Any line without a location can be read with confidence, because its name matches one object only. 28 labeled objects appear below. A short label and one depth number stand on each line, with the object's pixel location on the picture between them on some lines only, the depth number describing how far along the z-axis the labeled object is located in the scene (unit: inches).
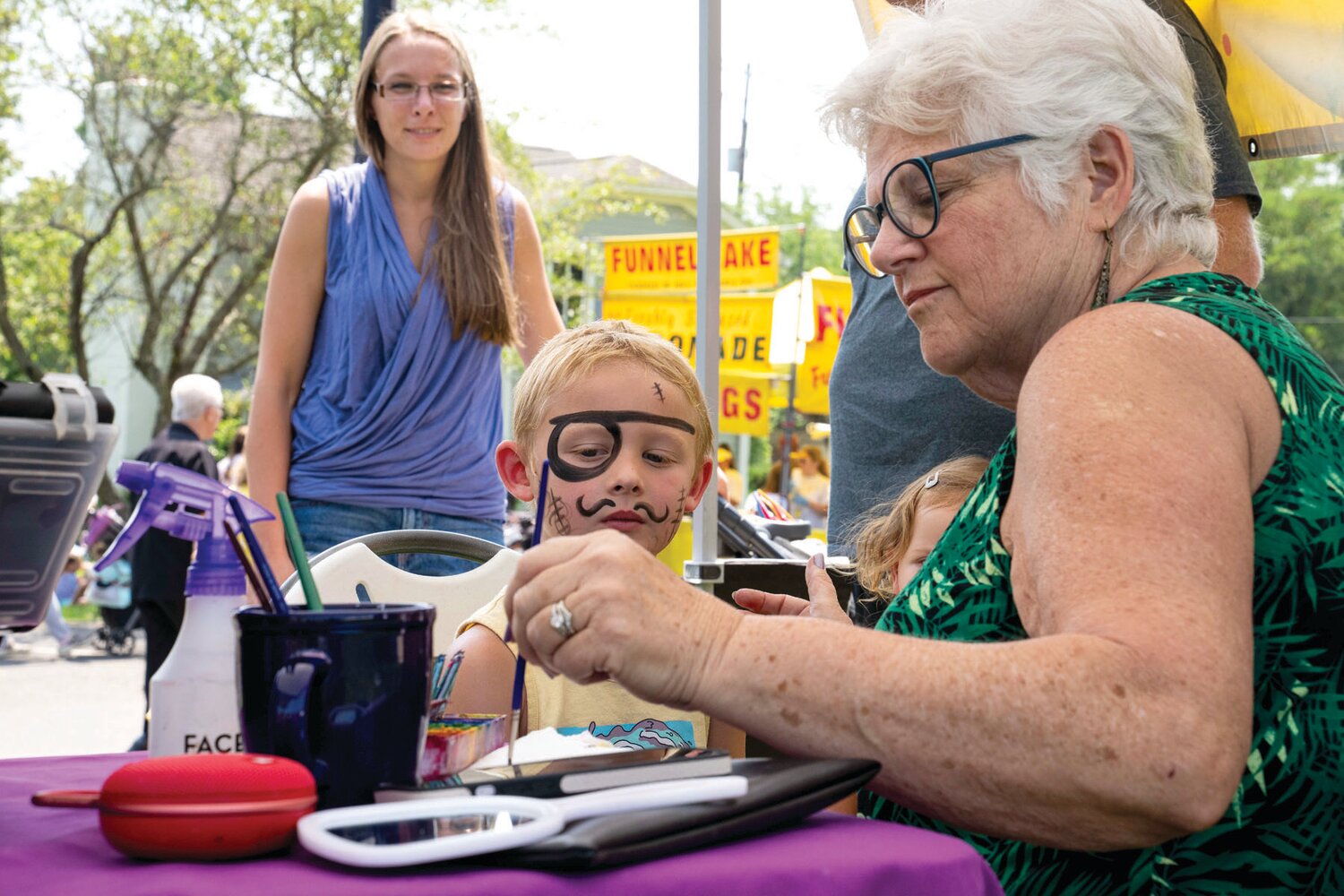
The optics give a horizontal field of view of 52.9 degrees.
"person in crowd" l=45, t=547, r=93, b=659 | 543.5
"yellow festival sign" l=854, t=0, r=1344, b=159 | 117.9
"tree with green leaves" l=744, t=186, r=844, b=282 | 2090.9
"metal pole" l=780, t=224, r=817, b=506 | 613.3
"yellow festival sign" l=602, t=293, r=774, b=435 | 506.9
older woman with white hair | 41.4
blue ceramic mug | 37.0
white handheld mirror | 31.5
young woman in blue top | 130.2
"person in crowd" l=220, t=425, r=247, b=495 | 343.9
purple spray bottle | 43.4
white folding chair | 85.8
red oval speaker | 32.5
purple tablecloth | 30.8
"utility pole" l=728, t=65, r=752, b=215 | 907.4
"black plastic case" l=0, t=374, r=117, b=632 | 37.3
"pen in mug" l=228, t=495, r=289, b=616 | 38.9
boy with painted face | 78.5
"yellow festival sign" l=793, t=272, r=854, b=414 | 551.2
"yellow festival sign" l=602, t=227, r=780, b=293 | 526.6
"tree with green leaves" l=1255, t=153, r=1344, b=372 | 1891.0
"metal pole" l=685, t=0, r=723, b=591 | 123.0
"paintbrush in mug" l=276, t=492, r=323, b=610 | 40.5
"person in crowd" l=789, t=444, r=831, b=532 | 592.4
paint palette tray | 42.1
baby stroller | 536.7
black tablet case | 32.0
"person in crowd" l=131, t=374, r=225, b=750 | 277.1
